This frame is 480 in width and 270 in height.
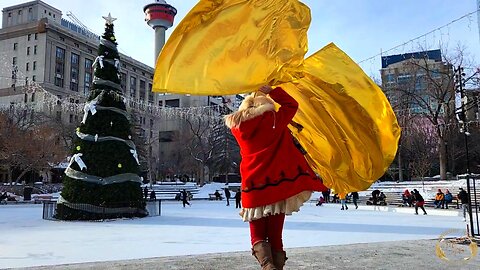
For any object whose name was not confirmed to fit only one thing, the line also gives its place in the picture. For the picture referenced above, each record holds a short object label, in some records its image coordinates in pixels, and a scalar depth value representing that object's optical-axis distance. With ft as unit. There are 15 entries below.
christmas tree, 54.44
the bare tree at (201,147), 178.09
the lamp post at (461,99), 42.09
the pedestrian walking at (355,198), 90.15
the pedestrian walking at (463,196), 67.46
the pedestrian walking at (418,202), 72.08
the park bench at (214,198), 123.91
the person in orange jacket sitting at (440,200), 81.35
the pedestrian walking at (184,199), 90.99
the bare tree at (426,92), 124.88
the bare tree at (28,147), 122.01
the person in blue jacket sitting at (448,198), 82.33
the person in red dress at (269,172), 12.50
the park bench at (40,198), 97.51
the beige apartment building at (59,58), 256.93
